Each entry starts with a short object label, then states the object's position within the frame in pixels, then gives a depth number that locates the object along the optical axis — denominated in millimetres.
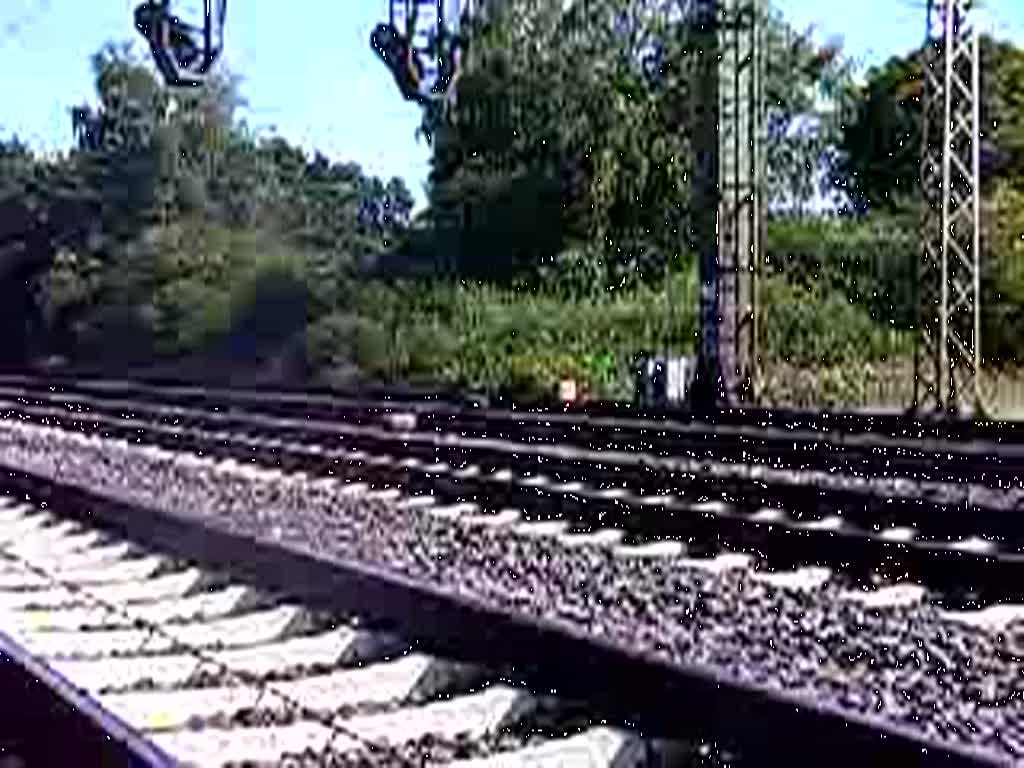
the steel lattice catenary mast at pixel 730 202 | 26984
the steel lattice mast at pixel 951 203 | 24547
